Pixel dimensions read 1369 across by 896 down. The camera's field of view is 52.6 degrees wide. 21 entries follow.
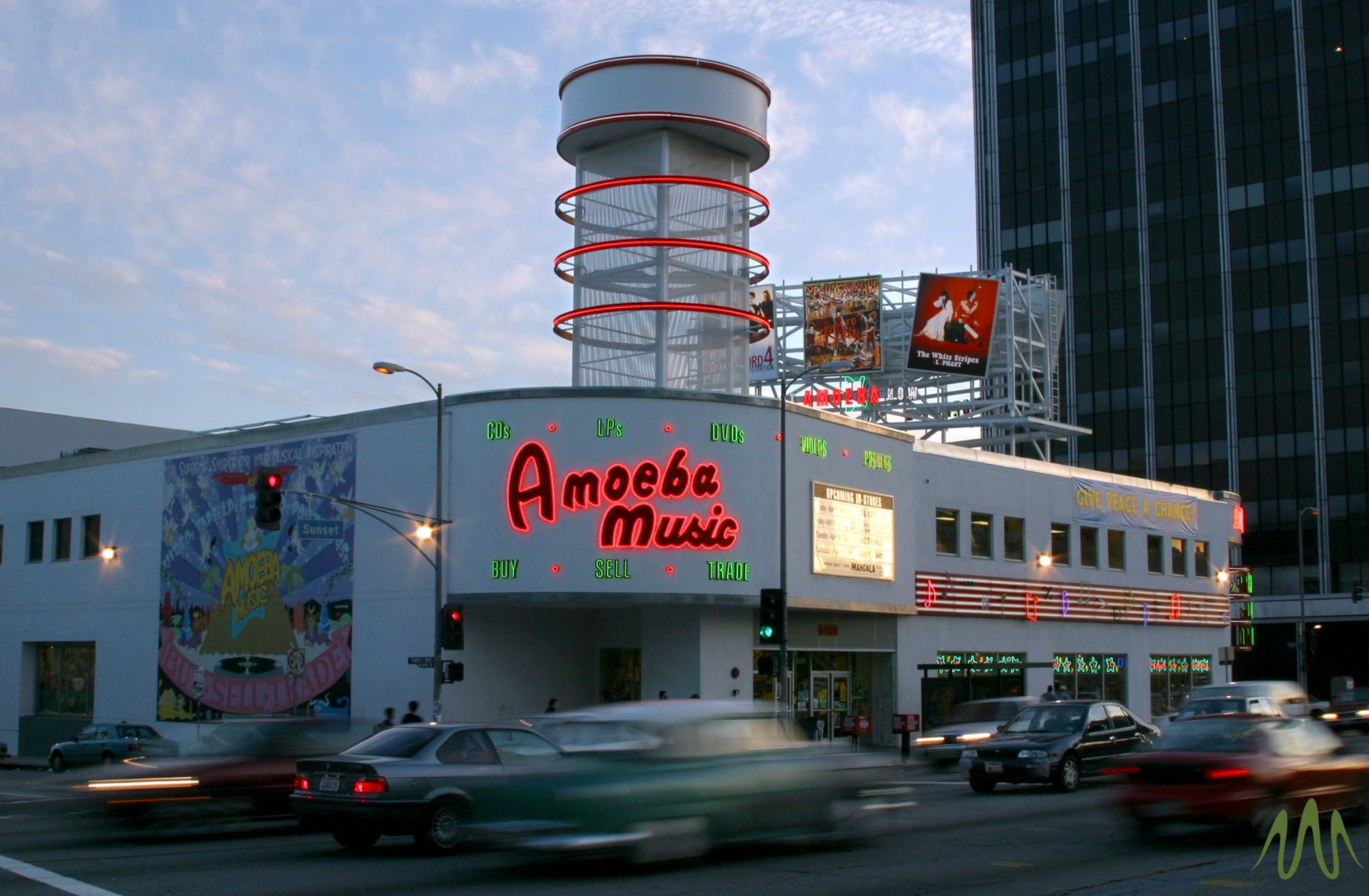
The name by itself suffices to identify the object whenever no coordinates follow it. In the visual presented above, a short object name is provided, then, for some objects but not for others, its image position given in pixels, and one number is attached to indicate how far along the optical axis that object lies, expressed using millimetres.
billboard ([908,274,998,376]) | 52062
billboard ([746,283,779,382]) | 56656
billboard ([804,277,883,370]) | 53969
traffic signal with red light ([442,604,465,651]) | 30625
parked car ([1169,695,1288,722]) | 28391
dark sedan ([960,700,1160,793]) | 23562
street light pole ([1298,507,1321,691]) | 64562
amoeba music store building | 34094
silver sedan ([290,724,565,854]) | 15906
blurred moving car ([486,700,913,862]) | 13711
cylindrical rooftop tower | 41094
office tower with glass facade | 94312
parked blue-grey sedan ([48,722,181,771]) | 34188
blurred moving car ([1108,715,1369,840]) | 15398
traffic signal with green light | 31109
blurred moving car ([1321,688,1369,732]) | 41666
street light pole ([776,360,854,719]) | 31750
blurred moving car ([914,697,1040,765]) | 31062
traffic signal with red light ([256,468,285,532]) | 27453
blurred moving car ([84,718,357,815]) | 18234
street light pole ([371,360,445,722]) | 31250
